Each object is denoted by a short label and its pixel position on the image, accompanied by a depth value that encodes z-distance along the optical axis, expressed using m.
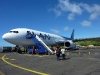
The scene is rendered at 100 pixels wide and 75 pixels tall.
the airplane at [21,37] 13.86
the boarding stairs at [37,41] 13.43
